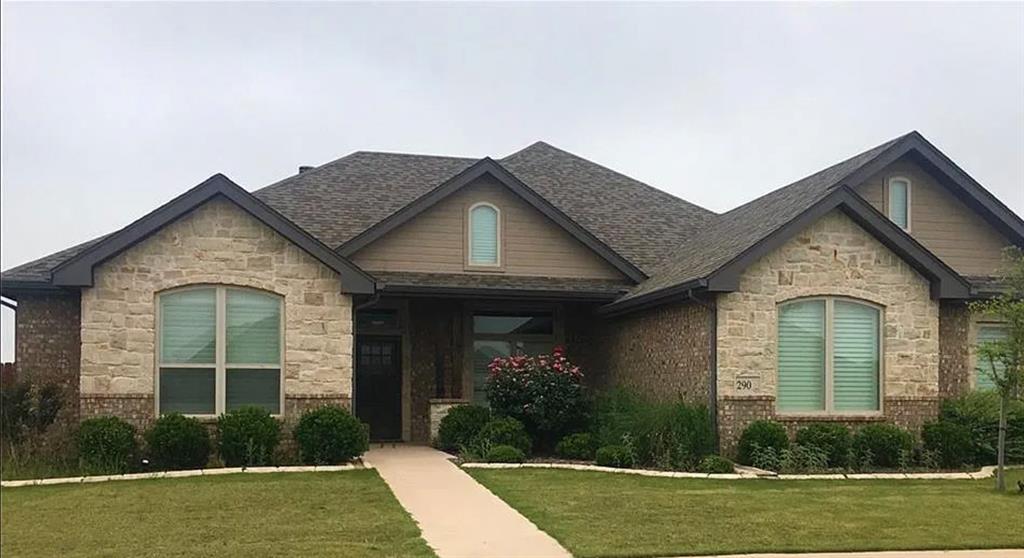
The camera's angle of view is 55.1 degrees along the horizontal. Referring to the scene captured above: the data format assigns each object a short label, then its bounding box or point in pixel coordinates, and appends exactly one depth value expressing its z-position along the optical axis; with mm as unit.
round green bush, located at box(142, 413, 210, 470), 14586
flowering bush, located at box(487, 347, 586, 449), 17453
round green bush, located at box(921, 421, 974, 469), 16047
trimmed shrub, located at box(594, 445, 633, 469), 15125
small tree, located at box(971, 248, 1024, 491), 13312
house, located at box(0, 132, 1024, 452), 15578
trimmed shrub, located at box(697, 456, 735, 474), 14438
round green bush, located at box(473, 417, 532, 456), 16172
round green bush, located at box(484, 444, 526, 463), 15258
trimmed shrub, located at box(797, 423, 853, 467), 15562
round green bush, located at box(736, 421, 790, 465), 15414
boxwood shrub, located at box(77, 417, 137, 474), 14328
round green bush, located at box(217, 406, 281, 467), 14797
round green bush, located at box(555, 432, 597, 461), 16328
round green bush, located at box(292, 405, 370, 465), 15055
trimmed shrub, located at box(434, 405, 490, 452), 17188
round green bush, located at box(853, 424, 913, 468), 15711
